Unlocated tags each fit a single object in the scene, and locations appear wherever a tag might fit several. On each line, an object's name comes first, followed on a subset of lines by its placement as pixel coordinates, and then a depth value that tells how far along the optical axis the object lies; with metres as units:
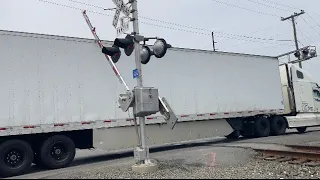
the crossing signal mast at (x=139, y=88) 8.41
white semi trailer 10.22
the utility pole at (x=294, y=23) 38.66
